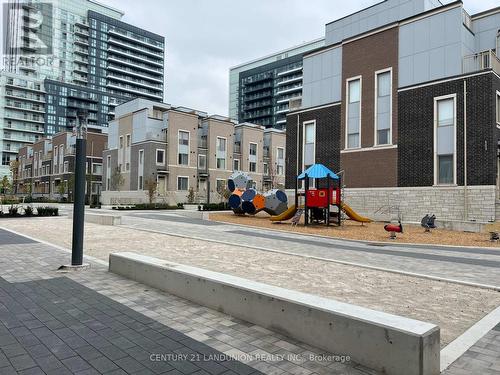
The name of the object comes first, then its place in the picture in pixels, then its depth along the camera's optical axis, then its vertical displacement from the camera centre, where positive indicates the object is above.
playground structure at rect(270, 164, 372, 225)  22.66 -0.31
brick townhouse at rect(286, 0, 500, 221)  24.53 +6.17
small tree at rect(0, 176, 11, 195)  43.98 +1.00
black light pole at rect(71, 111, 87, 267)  8.48 -0.10
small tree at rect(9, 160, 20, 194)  49.67 +3.63
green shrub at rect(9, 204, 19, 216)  27.14 -1.39
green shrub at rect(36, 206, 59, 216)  28.94 -1.37
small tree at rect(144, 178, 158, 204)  49.64 +1.03
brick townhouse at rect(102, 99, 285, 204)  57.03 +6.86
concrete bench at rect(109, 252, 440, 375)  3.51 -1.38
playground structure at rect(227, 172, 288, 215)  29.27 -0.43
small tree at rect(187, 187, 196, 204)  52.66 -0.25
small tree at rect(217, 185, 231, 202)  48.33 +0.60
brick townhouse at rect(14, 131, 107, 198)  73.25 +6.01
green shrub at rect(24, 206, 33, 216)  28.11 -1.42
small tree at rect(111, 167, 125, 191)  59.02 +2.25
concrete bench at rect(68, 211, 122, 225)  21.02 -1.44
